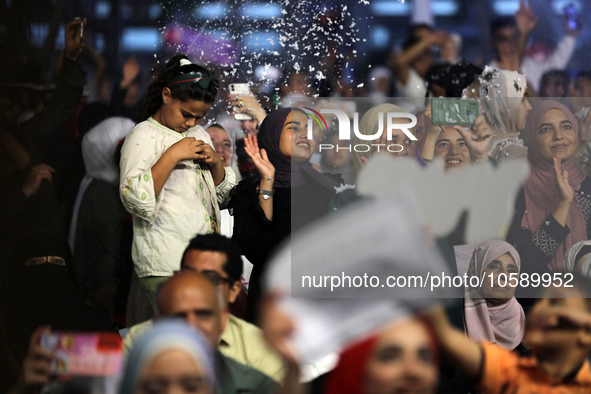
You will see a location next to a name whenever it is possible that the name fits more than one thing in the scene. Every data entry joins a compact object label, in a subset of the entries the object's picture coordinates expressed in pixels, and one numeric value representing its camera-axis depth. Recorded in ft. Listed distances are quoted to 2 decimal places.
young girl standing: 19.79
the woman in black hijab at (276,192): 20.85
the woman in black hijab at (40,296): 22.88
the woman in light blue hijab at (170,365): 12.75
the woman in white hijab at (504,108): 24.38
